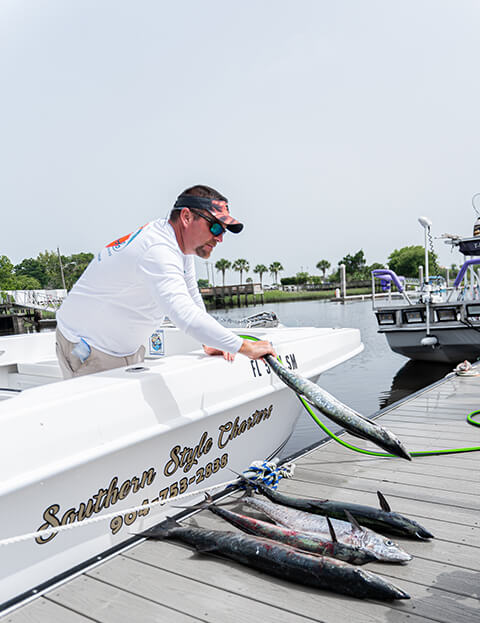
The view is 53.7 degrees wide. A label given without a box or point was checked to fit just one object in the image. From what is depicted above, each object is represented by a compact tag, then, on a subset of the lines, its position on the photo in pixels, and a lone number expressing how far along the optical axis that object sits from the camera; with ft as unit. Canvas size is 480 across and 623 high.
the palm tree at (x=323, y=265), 434.30
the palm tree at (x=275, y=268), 402.93
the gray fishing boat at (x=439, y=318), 37.47
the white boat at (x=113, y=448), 6.92
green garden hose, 12.96
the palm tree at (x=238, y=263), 376.95
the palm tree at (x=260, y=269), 414.00
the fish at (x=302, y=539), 7.51
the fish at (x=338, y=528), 7.74
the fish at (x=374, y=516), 8.55
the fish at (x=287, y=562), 6.79
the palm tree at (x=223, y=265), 384.68
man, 8.13
